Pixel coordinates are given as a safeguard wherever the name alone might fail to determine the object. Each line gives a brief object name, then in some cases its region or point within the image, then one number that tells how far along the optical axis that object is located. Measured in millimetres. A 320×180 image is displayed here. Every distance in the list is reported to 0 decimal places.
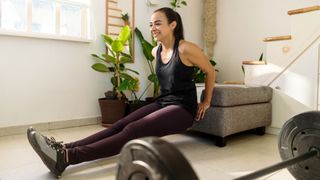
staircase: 2125
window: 2279
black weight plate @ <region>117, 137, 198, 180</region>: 585
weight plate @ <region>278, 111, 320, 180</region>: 1041
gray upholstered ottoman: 1912
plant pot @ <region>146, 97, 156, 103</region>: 2832
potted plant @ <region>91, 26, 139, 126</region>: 2524
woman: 1308
